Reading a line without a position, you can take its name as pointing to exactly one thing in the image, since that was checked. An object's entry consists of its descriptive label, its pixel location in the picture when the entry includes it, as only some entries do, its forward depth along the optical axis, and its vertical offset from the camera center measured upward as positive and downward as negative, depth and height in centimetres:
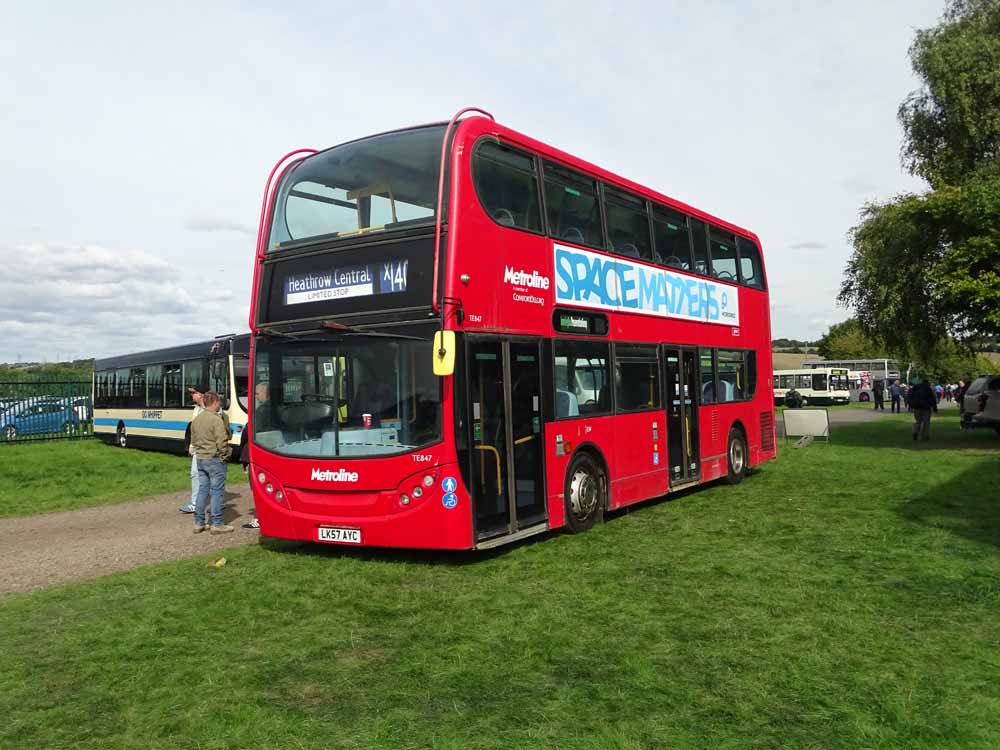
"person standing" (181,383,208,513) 1126 -79
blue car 2594 -38
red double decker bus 830 +53
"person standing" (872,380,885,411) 5256 -103
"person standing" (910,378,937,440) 2483 -82
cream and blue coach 2109 +39
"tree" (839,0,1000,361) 2250 +461
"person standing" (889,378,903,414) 4594 -93
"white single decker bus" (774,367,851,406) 6557 -35
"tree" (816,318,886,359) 10108 +419
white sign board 2541 -129
